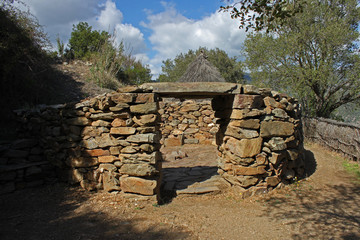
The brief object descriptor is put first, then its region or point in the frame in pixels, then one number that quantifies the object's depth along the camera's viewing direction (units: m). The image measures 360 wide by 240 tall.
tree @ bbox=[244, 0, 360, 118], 9.38
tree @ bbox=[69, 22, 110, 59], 15.18
